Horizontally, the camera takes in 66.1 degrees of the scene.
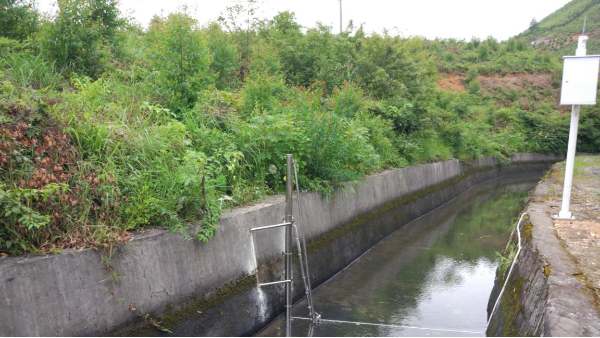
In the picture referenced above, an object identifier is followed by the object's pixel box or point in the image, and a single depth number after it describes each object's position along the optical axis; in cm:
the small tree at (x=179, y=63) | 737
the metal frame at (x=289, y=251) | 601
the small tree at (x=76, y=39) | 770
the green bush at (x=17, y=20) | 813
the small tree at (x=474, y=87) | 3478
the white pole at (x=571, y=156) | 691
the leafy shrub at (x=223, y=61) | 1098
